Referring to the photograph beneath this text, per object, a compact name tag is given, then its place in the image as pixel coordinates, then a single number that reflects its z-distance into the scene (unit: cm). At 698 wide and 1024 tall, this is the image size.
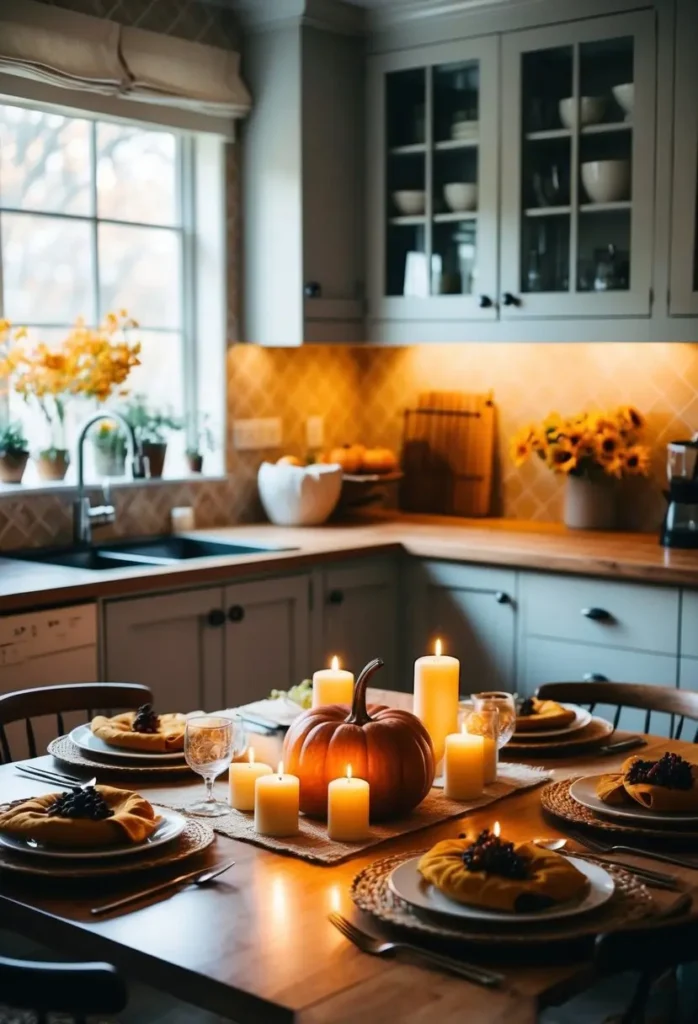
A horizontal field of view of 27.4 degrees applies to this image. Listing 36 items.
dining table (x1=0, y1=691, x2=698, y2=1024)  146
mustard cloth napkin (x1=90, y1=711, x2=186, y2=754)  229
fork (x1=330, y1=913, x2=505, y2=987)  152
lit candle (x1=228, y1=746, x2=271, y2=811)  207
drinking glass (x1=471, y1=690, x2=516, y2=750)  220
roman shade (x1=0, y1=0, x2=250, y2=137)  390
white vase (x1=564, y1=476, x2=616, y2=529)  450
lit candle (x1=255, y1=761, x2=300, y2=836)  195
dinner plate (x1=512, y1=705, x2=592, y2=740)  242
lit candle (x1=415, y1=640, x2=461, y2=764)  227
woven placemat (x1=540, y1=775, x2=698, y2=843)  195
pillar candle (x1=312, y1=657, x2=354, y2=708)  233
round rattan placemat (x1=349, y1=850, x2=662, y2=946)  158
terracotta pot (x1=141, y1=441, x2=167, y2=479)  439
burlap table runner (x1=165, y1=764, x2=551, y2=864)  190
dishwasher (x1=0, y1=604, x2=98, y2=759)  332
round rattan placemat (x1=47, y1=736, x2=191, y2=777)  223
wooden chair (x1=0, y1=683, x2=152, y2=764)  265
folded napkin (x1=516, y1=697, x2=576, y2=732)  244
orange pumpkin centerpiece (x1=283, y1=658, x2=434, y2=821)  201
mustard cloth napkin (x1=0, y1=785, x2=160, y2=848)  184
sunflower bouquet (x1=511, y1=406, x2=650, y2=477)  438
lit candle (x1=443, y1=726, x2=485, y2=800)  213
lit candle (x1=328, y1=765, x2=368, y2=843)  193
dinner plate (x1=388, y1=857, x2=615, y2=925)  162
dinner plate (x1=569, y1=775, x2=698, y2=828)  198
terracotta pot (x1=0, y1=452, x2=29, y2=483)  404
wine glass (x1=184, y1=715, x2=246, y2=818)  198
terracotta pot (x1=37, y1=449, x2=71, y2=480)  414
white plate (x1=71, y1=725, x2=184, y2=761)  226
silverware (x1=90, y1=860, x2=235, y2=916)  171
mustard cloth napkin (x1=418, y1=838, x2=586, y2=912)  165
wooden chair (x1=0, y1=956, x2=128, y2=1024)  144
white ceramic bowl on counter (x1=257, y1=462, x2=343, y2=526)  460
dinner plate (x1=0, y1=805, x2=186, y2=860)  182
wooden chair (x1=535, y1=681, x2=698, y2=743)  275
